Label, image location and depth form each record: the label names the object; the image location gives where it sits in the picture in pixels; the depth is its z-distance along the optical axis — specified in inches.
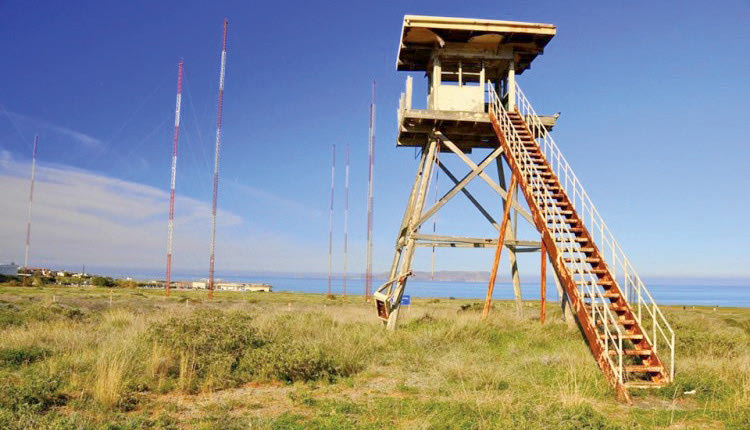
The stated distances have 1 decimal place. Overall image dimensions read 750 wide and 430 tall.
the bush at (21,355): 445.4
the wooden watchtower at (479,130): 594.5
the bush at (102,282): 2702.8
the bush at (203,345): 408.2
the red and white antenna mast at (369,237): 1481.7
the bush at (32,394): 306.8
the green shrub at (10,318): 681.8
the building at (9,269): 3191.4
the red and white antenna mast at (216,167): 1176.2
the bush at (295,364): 420.2
